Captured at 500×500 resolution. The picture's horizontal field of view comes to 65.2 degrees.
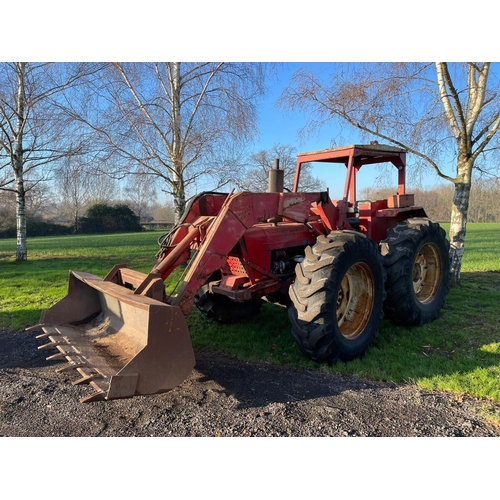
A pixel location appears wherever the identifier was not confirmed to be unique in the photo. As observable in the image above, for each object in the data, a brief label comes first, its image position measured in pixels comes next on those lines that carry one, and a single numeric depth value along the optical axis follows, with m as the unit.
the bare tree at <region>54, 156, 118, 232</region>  9.94
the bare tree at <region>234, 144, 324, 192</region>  9.74
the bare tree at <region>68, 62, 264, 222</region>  9.50
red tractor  3.25
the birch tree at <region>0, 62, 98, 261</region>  11.86
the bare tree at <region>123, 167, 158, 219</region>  10.01
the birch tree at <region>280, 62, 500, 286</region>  7.17
